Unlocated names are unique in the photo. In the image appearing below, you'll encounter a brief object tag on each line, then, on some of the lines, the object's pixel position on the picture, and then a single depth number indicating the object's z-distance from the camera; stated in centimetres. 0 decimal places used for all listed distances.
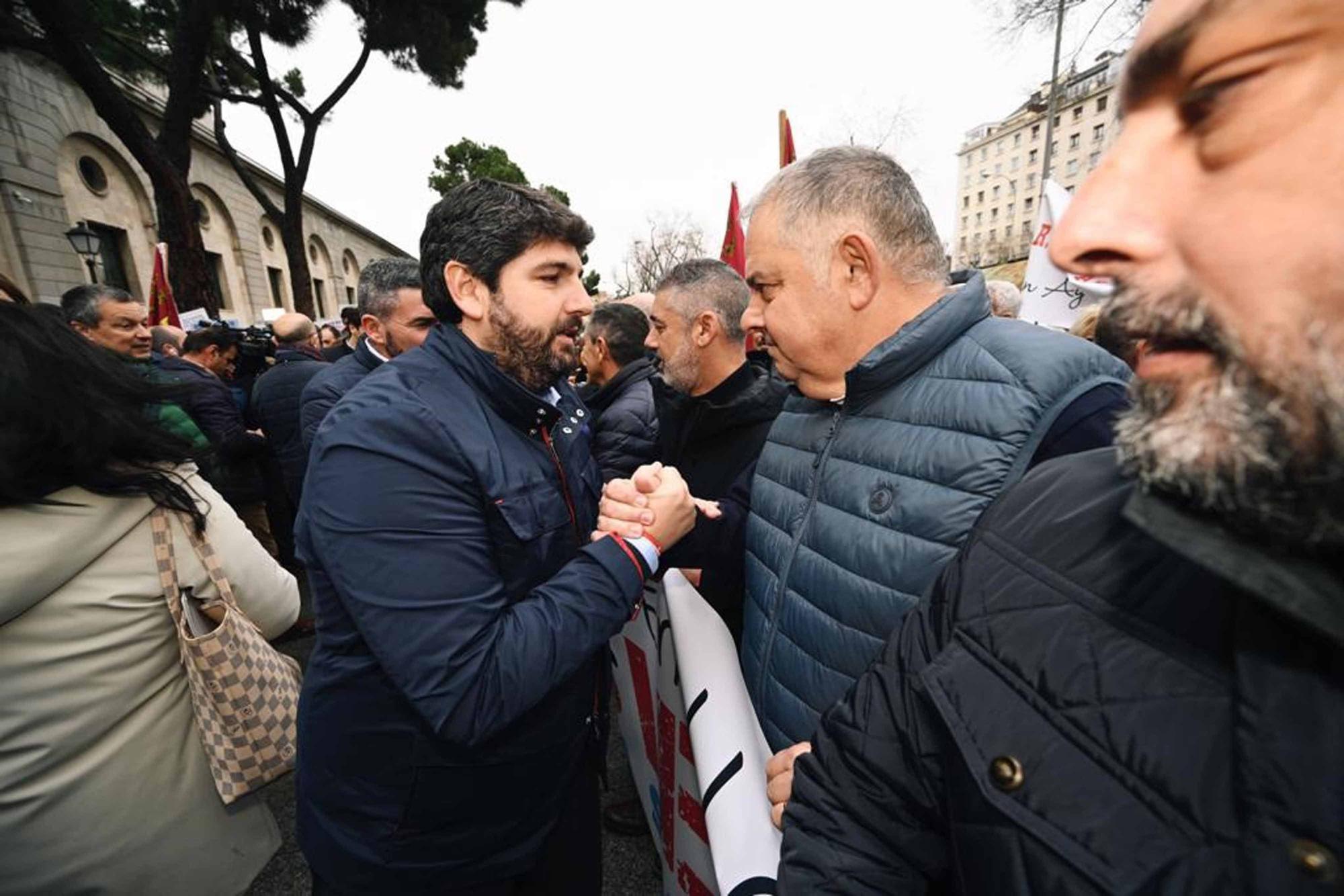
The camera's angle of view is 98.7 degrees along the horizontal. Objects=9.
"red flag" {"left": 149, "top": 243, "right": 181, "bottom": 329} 697
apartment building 5062
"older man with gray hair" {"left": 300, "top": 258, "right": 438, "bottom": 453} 357
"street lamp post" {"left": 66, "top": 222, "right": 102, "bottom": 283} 945
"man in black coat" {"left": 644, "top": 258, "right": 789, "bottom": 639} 268
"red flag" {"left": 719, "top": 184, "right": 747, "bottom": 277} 559
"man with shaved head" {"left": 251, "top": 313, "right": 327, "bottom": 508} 473
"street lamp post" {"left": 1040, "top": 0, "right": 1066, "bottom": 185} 1303
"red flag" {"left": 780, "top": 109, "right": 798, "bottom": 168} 489
